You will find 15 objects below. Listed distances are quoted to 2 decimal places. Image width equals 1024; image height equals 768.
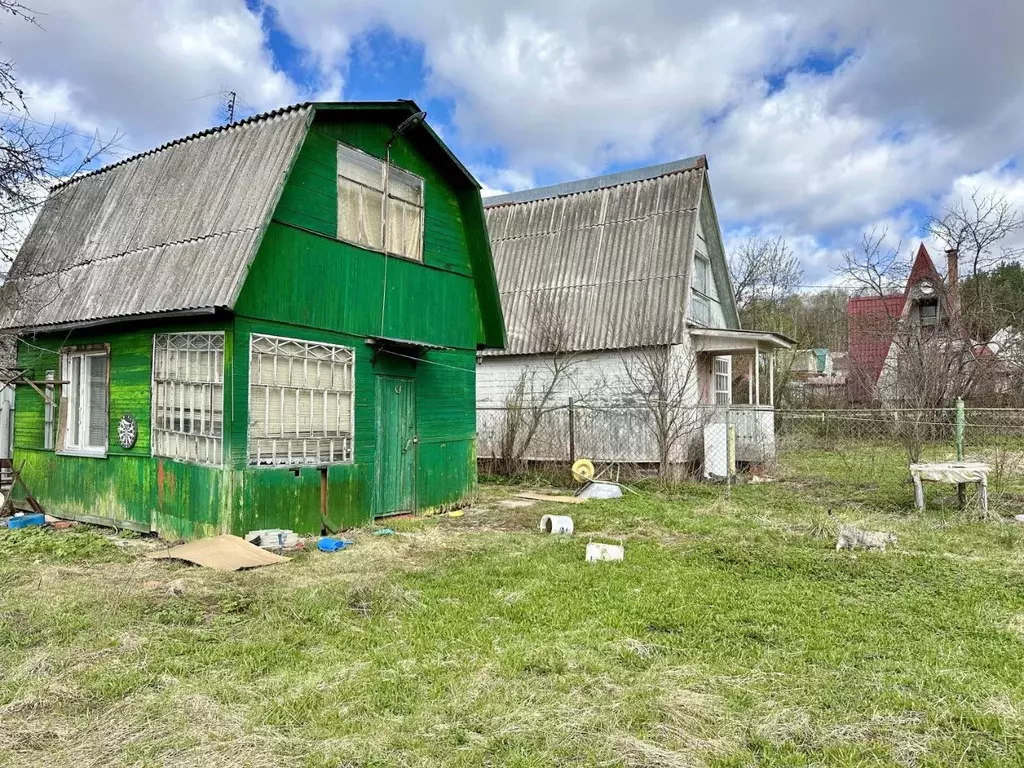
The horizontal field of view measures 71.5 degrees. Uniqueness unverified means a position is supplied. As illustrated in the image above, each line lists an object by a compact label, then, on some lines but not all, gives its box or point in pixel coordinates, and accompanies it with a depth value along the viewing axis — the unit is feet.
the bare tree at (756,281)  104.72
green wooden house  26.86
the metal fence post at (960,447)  33.71
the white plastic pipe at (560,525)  29.60
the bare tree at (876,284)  91.09
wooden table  30.83
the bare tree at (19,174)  22.98
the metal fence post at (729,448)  36.46
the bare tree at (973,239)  82.64
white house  48.34
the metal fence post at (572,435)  49.73
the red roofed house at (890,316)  81.05
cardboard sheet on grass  22.90
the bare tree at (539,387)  50.83
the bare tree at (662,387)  45.09
